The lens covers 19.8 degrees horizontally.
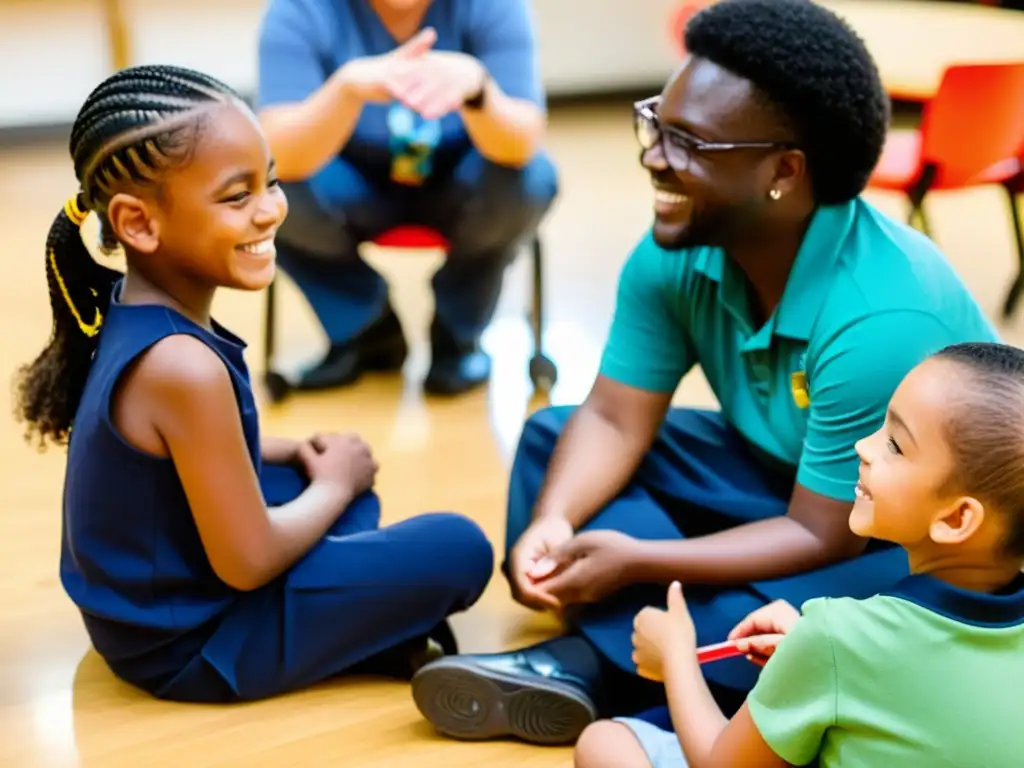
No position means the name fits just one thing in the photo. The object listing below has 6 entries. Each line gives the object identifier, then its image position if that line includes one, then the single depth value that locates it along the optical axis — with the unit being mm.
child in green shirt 2622
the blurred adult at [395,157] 3804
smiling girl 2968
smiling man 3008
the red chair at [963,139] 3990
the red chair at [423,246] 3960
